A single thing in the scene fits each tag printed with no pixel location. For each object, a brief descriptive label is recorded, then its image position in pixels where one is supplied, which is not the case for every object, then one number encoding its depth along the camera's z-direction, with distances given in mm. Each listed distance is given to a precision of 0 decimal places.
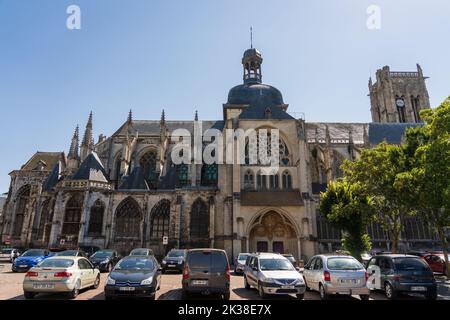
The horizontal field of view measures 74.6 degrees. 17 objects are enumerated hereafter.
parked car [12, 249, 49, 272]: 18031
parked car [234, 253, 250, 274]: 18514
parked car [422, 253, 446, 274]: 18859
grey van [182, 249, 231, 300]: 9242
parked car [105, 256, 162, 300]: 8766
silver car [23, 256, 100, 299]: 9195
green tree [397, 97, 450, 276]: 13047
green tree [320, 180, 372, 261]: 18891
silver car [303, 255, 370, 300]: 9570
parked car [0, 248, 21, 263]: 25194
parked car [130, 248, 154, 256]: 19675
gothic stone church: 27633
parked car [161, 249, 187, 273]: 18594
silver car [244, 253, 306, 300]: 9680
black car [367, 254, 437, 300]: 10008
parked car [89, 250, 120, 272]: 18303
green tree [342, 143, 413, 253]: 16656
